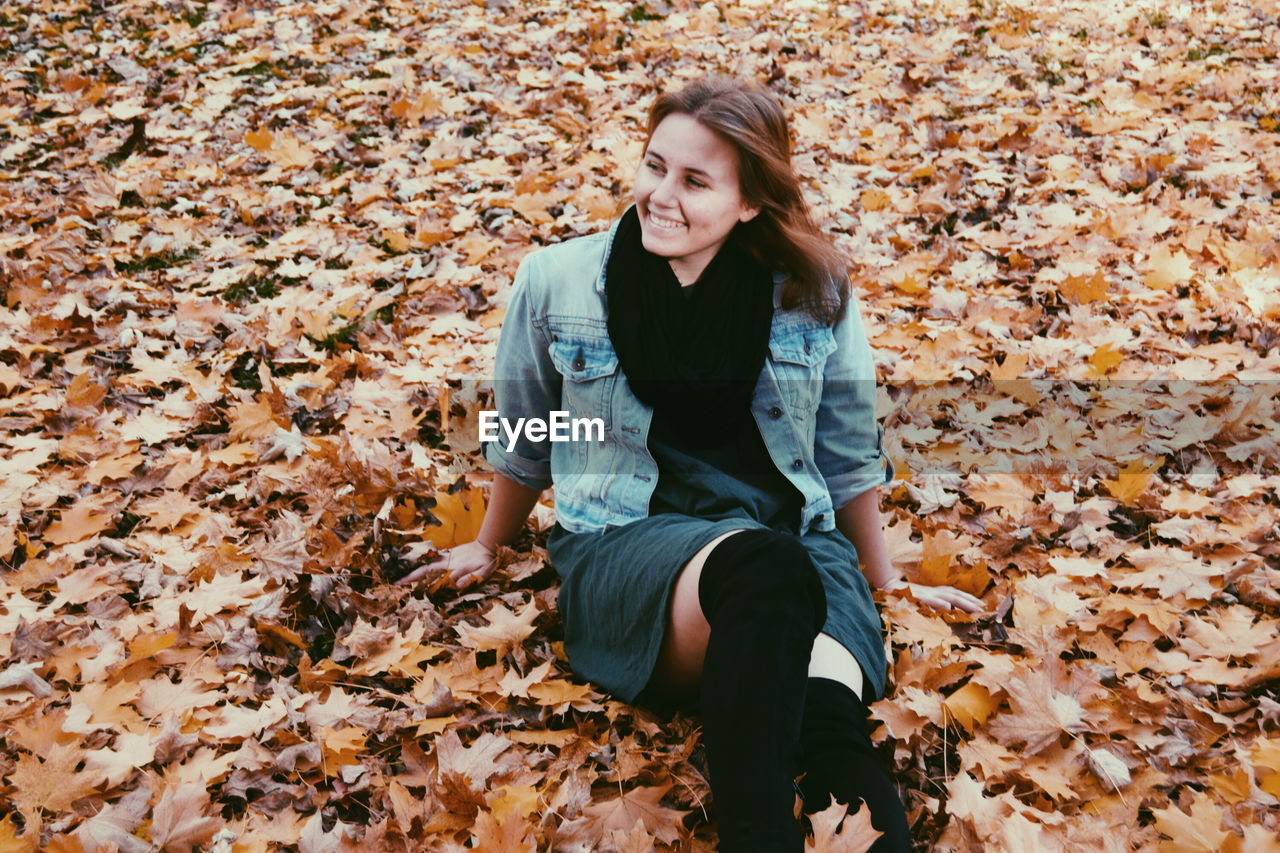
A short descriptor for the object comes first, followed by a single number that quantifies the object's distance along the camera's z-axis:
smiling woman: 2.04
